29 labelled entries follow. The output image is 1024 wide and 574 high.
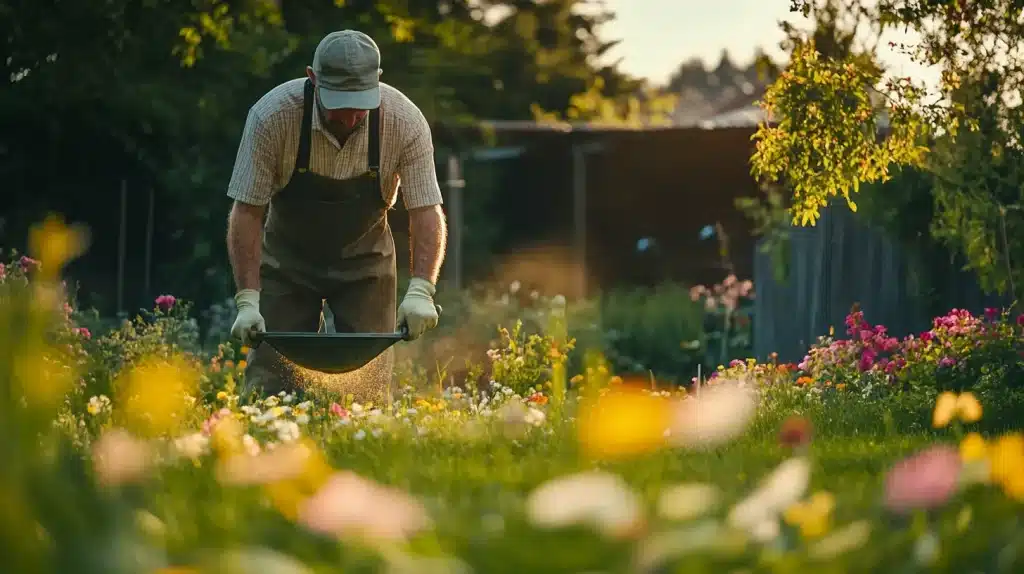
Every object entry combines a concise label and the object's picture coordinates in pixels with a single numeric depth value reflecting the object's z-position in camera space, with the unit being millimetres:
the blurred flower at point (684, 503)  3955
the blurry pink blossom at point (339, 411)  9541
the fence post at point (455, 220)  28984
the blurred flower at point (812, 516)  4398
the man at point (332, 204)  10922
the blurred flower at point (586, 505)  3551
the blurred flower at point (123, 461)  4074
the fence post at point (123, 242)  27141
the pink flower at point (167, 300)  16422
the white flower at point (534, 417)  7953
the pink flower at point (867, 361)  15115
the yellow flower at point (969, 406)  5617
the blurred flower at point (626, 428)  3605
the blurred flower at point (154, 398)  3748
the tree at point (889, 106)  13828
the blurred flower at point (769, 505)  4094
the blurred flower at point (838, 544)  4031
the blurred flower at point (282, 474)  4187
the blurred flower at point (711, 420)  4270
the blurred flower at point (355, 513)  3580
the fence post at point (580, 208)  37000
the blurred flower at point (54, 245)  3371
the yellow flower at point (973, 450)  4988
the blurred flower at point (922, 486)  4129
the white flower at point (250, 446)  6609
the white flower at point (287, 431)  7259
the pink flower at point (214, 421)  7781
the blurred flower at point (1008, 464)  4891
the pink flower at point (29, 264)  16484
